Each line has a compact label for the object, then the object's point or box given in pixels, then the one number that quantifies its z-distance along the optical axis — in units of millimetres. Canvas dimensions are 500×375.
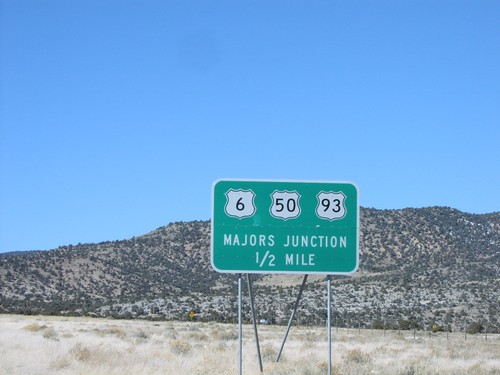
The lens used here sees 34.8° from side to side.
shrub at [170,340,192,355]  24250
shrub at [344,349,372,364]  21080
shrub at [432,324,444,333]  52875
